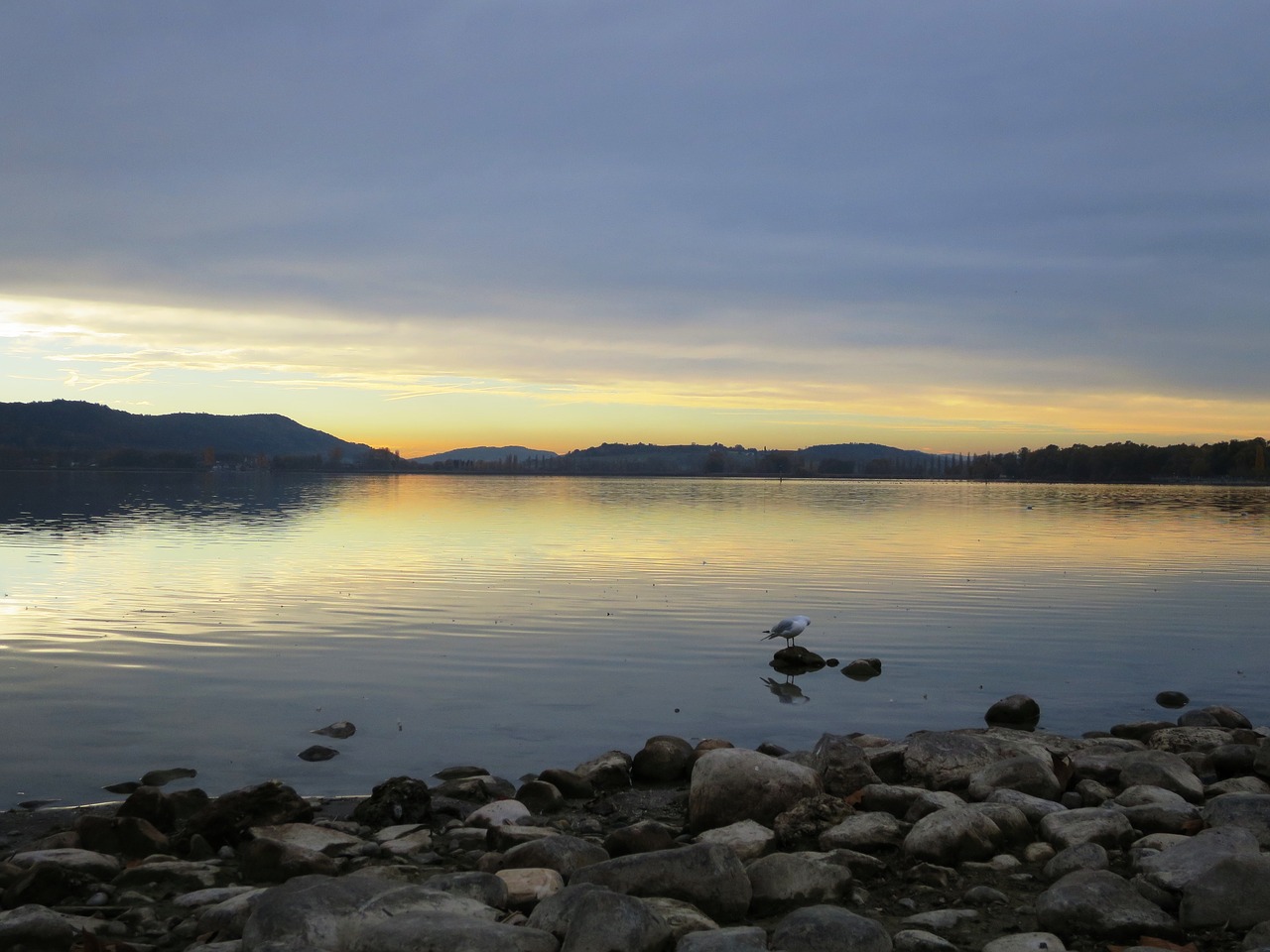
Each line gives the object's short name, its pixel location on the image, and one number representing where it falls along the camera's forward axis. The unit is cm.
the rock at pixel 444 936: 740
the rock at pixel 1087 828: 1016
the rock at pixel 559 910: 796
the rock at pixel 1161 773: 1202
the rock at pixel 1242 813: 1019
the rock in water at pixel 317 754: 1429
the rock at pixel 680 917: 814
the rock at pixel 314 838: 1044
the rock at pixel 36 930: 795
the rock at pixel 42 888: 900
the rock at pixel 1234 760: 1318
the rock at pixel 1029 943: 768
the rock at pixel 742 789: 1133
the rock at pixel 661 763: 1373
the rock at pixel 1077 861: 929
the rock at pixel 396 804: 1142
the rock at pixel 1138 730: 1580
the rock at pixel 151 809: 1122
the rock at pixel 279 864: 984
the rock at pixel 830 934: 765
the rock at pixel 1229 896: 816
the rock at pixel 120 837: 1055
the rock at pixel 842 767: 1213
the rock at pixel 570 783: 1284
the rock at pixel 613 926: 759
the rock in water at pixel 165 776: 1315
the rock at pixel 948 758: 1262
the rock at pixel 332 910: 755
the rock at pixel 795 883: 909
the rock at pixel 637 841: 1041
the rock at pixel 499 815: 1123
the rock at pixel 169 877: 968
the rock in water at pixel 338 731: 1539
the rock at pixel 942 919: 838
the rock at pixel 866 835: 1027
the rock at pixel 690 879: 887
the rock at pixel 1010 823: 1043
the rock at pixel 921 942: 777
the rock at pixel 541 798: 1227
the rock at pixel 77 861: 968
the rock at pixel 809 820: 1058
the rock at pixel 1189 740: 1451
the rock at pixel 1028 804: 1093
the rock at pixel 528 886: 879
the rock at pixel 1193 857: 876
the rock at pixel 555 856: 970
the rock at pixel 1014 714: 1689
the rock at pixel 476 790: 1254
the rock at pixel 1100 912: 808
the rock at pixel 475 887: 870
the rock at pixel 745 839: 1034
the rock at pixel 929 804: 1099
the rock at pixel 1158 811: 1055
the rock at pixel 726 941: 735
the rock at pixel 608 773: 1328
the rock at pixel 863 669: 2033
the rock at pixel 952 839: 996
